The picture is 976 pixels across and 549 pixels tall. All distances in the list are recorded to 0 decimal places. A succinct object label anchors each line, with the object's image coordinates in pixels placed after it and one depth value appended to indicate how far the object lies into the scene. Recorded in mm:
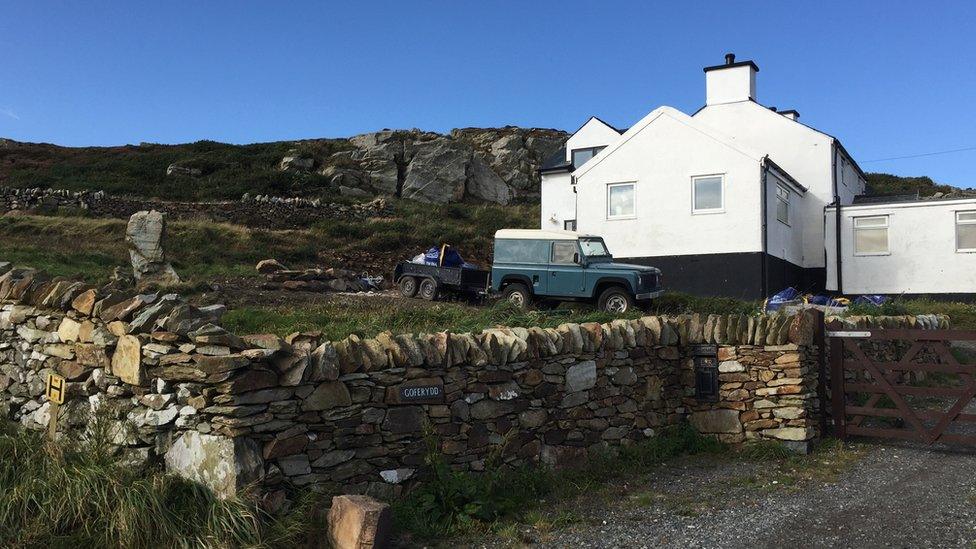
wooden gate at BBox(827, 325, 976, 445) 8320
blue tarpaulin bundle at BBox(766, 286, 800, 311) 17203
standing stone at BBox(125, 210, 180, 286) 15703
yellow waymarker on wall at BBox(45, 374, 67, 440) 6223
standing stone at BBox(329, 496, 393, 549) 4918
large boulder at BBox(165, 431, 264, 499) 5113
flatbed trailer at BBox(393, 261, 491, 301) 16703
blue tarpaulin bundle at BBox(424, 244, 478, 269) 17406
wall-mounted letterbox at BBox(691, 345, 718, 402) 8734
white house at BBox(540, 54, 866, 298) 20125
